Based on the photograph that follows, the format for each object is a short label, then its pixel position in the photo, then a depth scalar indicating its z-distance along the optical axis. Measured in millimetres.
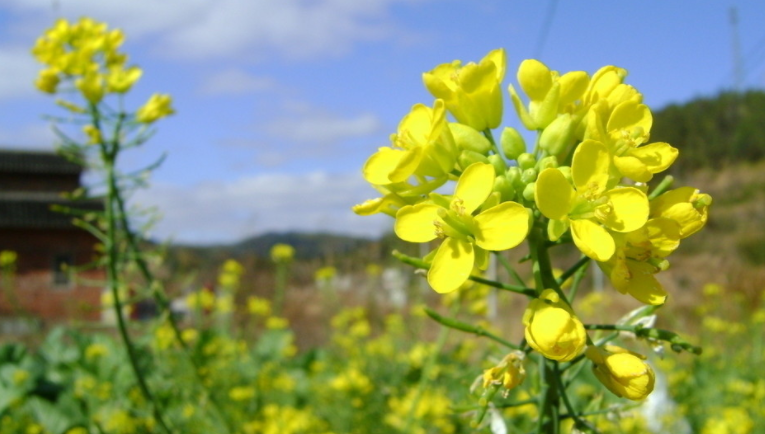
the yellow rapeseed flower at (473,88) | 161
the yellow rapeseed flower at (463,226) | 145
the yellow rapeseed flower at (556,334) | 142
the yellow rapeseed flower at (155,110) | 283
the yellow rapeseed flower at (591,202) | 144
